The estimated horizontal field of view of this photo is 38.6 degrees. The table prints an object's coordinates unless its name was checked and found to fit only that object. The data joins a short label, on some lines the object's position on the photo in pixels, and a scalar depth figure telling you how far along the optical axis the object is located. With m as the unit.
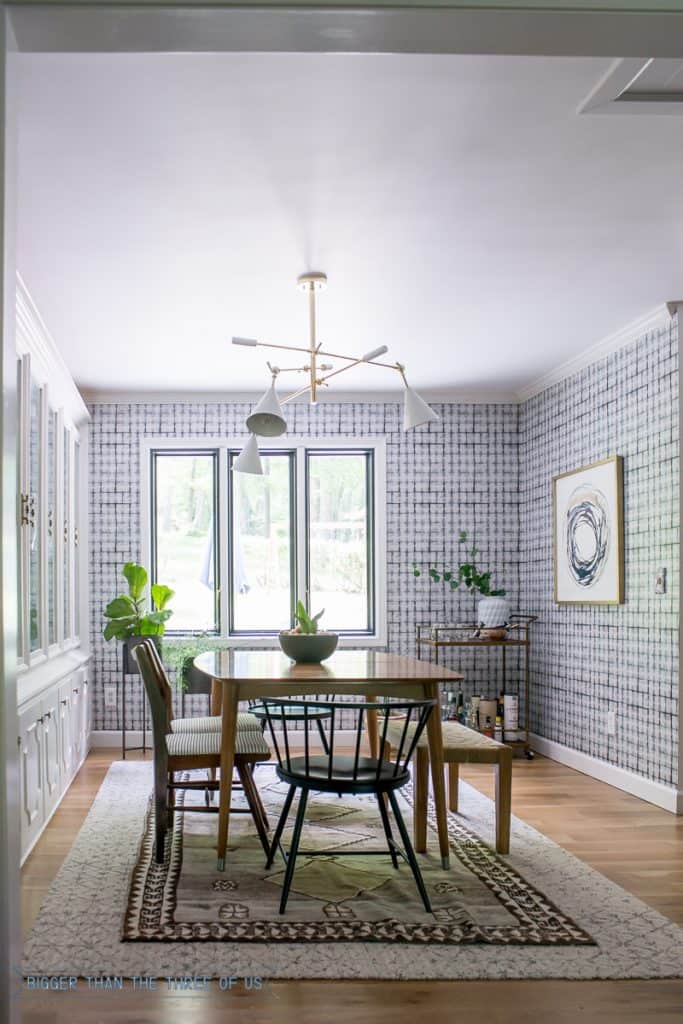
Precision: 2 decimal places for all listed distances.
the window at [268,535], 7.21
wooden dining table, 3.71
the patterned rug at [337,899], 3.15
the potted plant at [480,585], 6.80
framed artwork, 5.51
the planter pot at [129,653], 6.56
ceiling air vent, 2.60
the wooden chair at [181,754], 3.91
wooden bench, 4.02
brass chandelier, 4.31
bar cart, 6.62
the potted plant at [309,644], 4.41
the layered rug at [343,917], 2.93
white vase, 6.79
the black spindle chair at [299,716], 3.27
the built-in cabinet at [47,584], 4.29
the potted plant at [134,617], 6.60
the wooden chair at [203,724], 4.31
